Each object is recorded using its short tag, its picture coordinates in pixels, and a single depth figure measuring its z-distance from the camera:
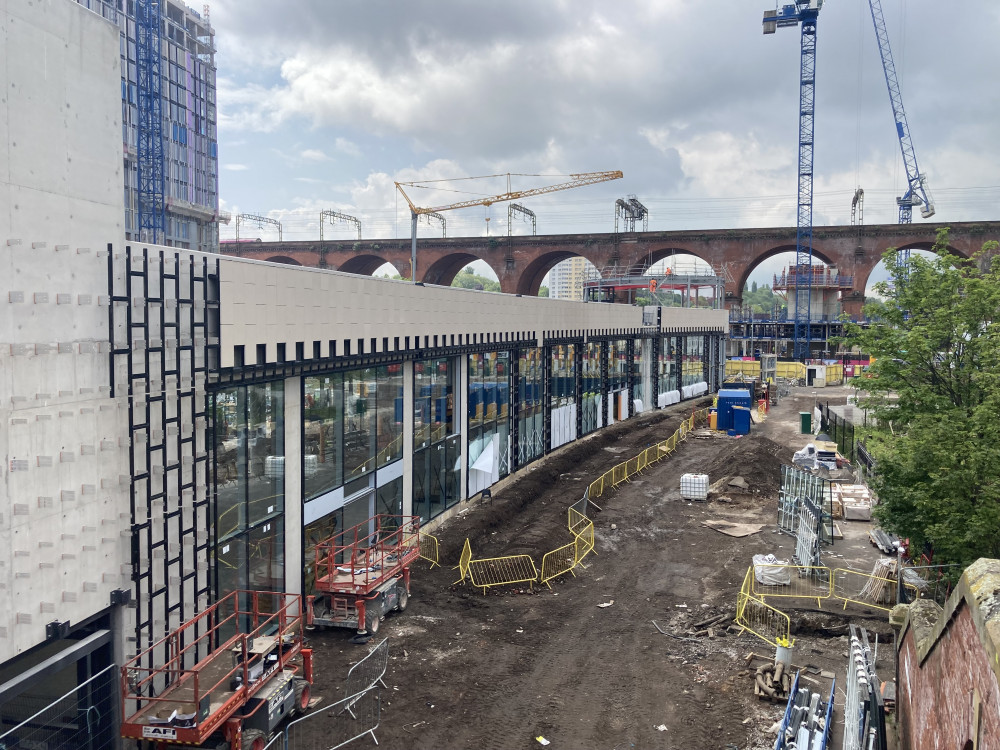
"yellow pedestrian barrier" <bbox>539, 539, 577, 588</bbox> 22.16
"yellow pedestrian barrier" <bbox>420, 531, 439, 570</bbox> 22.70
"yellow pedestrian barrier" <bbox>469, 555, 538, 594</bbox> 21.45
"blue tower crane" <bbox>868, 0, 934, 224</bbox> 115.81
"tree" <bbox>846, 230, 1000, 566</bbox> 16.25
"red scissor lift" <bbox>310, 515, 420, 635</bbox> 17.20
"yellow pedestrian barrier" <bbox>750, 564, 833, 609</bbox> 20.22
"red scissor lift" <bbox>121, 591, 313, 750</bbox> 11.14
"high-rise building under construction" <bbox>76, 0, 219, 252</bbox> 79.19
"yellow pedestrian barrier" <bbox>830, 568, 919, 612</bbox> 19.69
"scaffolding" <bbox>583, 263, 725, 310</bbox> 69.33
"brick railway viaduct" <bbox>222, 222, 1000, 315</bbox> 83.62
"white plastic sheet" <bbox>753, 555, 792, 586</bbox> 21.03
